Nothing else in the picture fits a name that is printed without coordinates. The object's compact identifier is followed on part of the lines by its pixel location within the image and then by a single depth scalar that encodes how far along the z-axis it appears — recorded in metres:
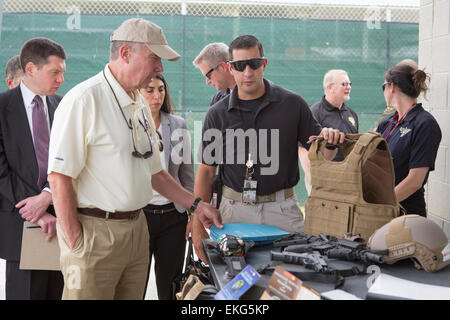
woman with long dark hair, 3.31
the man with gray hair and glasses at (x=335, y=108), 5.16
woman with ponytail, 3.04
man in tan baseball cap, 2.11
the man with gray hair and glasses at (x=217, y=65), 4.12
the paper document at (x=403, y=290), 1.70
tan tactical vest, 2.37
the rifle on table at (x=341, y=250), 2.03
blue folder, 2.37
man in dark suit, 2.82
